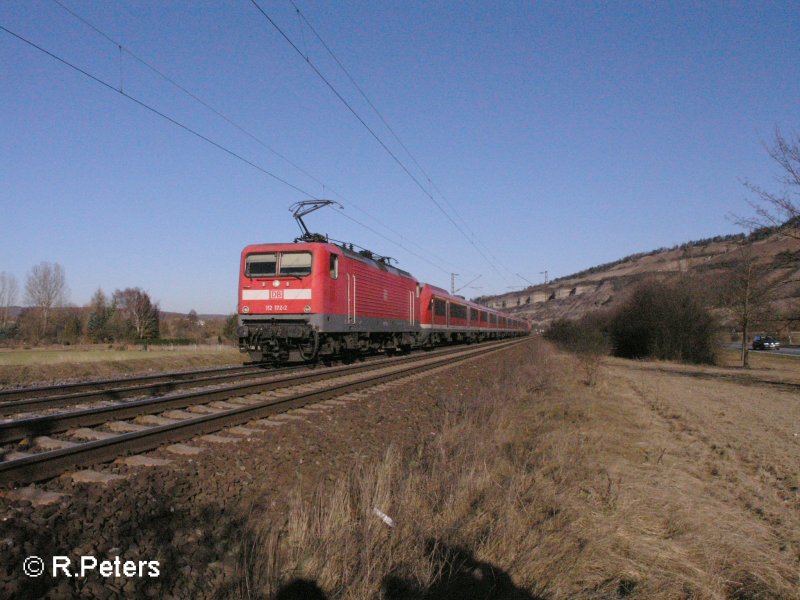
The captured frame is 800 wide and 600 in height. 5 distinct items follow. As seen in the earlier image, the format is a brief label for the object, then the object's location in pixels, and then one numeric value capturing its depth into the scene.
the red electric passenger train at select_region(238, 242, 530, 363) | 14.24
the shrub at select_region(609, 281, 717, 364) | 33.03
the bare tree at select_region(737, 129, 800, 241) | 17.11
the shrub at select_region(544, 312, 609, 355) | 18.28
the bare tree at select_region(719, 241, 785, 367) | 27.09
